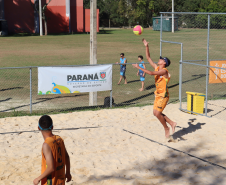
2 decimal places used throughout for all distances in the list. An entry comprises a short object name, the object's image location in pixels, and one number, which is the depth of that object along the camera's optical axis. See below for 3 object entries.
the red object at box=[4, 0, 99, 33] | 54.62
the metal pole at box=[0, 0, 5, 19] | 52.50
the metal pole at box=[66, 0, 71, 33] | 56.59
